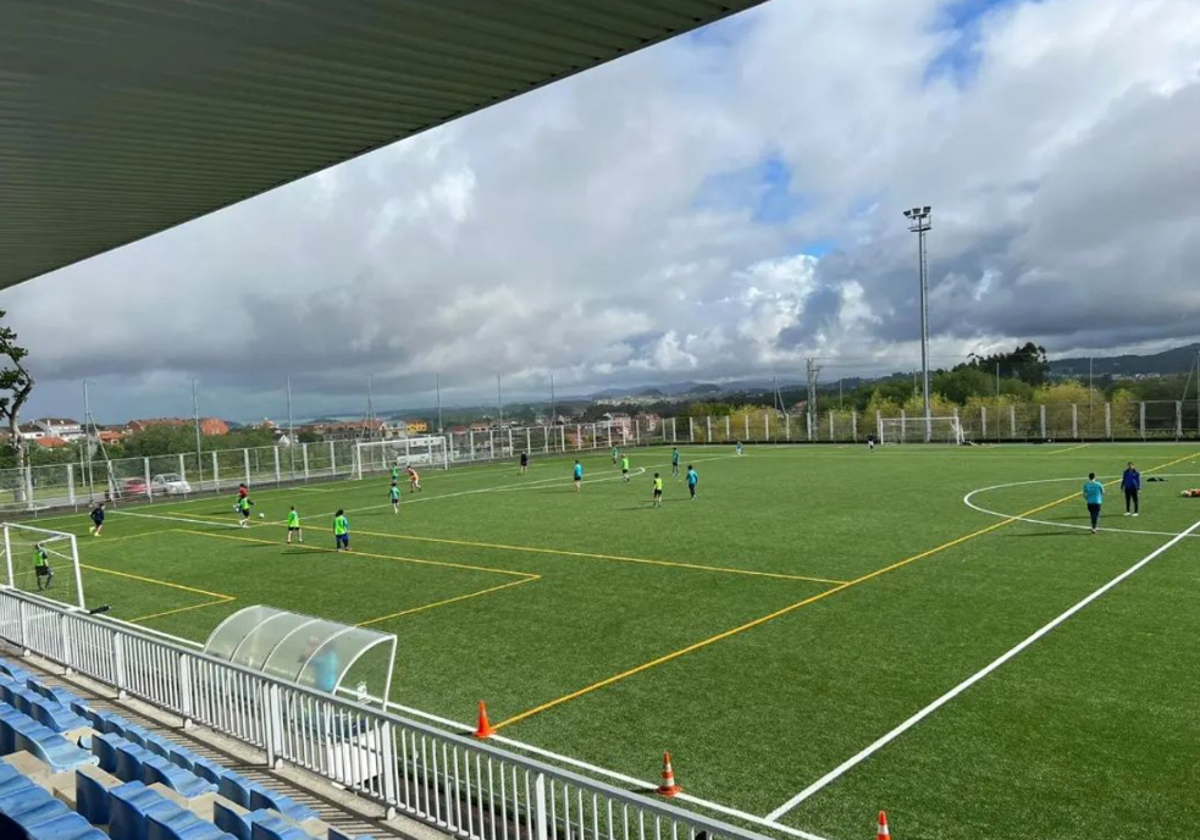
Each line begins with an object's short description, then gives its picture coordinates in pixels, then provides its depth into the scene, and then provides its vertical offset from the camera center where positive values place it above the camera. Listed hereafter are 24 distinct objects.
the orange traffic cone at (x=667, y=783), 8.40 -3.97
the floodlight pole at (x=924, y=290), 62.53 +5.97
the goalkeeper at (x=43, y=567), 20.80 -3.70
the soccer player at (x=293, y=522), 27.25 -3.76
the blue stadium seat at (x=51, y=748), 7.81 -3.10
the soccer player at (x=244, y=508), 32.81 -3.87
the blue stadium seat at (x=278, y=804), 6.83 -3.23
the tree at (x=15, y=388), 50.84 +1.89
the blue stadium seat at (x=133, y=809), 6.03 -2.84
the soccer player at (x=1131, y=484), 24.50 -3.58
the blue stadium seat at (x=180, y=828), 5.69 -2.84
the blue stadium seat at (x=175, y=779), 7.18 -3.15
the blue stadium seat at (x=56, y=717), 9.13 -3.26
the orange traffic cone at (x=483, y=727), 10.12 -3.98
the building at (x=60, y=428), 57.53 -0.81
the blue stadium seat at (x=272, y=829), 5.76 -2.92
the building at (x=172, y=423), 60.73 -0.93
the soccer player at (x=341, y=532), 25.33 -3.87
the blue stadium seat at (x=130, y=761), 7.50 -3.10
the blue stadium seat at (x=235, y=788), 7.21 -3.27
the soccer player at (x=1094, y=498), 21.97 -3.51
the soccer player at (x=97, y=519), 32.09 -3.91
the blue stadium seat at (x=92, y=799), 6.69 -3.06
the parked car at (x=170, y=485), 47.91 -4.15
